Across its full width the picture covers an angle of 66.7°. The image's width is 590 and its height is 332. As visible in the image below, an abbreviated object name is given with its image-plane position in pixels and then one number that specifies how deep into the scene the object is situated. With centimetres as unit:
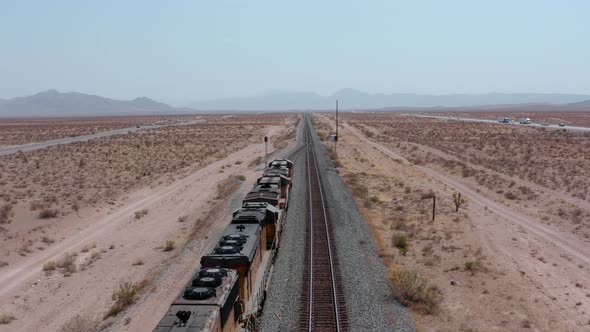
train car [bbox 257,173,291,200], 2802
